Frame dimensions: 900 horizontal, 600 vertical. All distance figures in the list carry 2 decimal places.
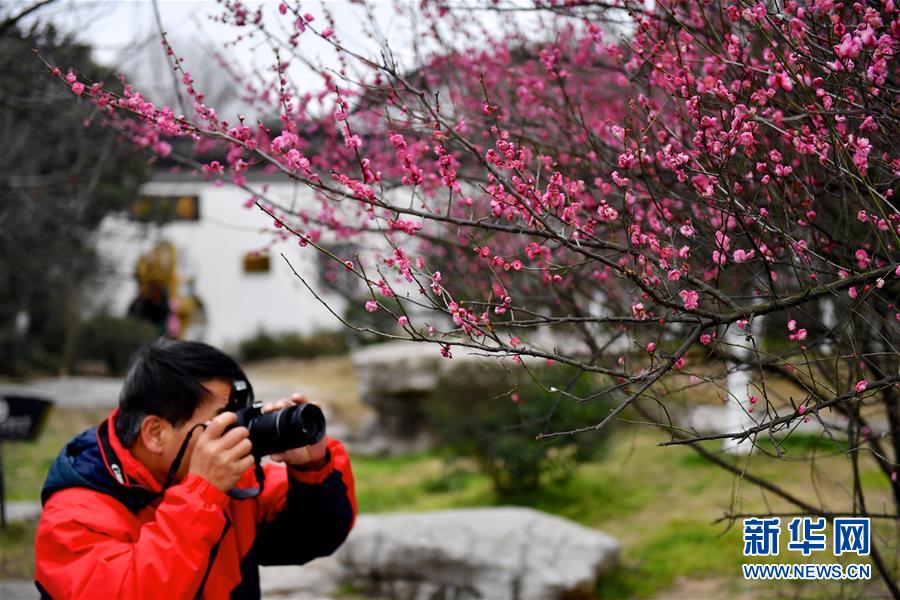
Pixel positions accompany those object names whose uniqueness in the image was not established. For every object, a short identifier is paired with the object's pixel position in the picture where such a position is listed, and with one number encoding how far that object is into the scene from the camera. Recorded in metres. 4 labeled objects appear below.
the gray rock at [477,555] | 5.64
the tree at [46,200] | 5.73
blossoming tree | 2.04
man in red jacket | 2.21
